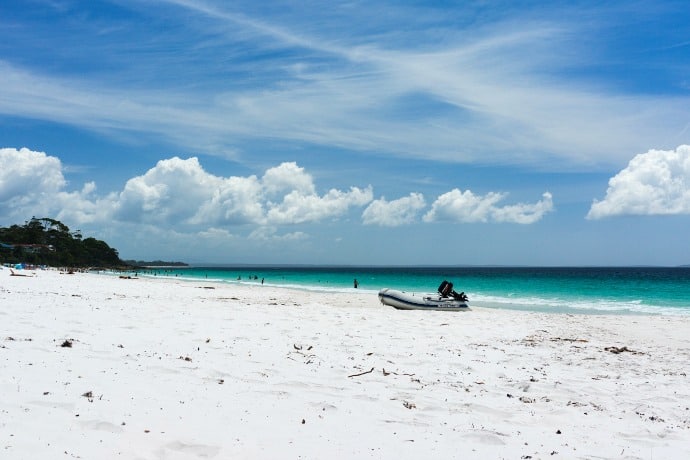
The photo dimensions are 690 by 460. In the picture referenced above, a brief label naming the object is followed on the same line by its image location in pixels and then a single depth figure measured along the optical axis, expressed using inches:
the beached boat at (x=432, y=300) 944.9
